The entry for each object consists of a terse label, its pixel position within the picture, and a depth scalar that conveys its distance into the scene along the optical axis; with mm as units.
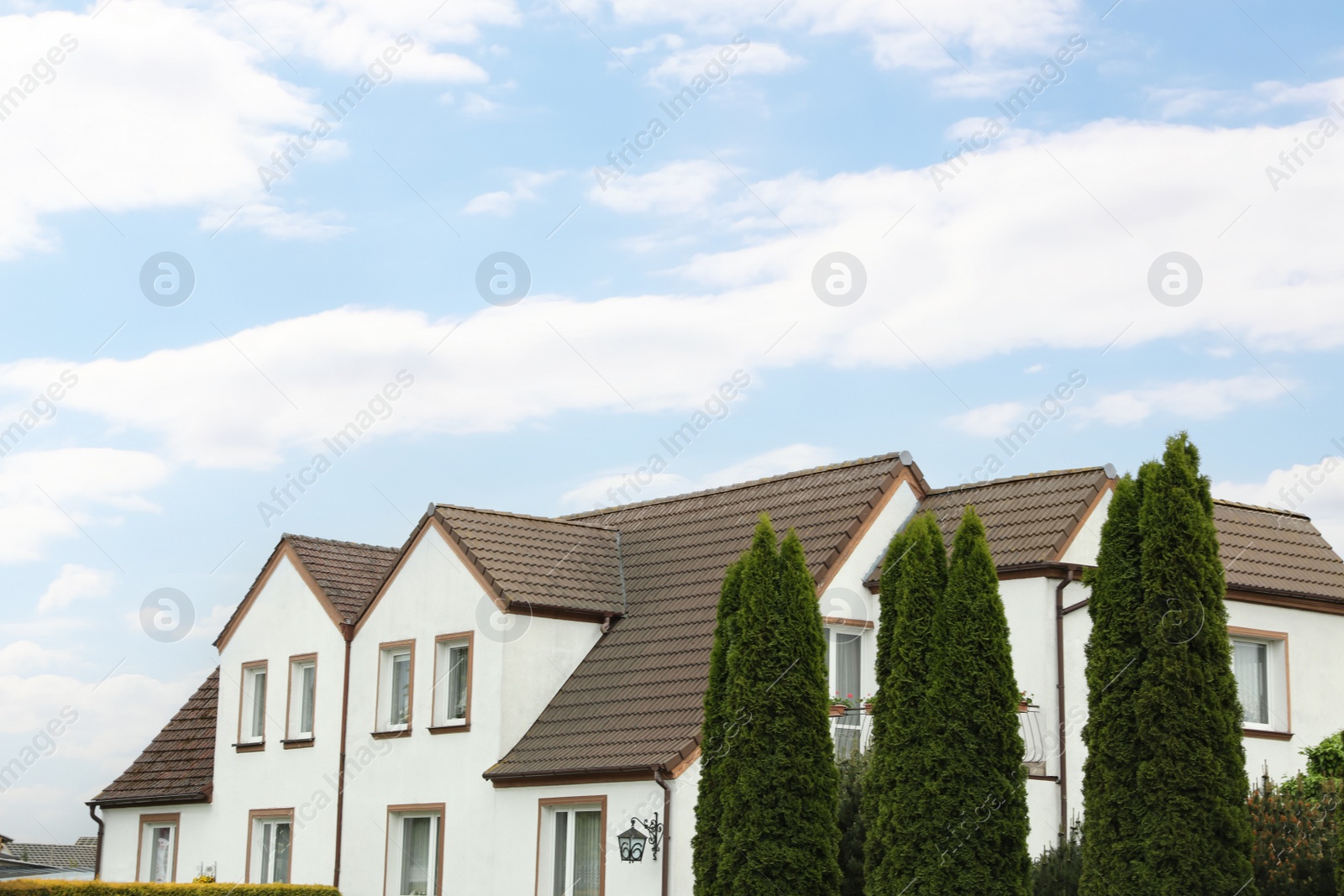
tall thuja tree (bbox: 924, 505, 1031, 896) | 16609
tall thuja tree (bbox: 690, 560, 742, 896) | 18547
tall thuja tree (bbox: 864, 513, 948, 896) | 17047
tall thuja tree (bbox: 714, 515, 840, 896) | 17969
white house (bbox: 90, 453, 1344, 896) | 21266
